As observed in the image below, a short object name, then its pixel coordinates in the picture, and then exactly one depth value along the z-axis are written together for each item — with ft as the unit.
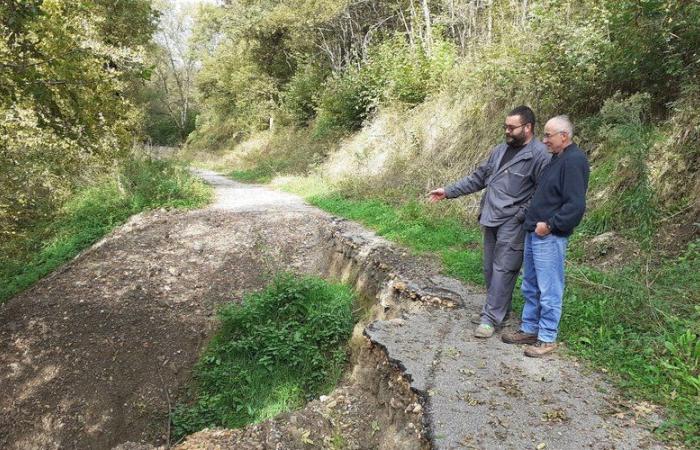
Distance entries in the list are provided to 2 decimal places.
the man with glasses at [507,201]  11.74
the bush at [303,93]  61.31
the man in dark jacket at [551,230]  10.54
